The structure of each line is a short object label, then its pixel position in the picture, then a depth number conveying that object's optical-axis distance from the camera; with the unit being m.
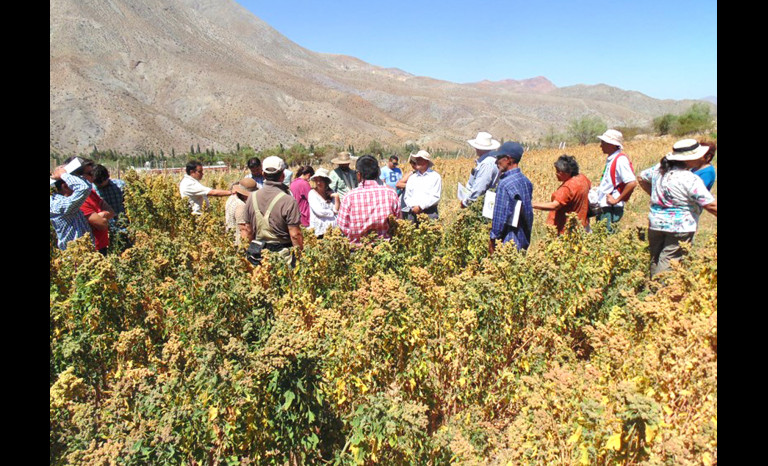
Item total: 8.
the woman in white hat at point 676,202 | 3.76
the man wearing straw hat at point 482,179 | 5.51
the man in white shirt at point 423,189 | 5.57
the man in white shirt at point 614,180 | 5.04
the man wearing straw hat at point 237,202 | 5.39
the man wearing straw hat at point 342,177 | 5.81
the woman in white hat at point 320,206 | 5.30
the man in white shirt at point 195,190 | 6.38
